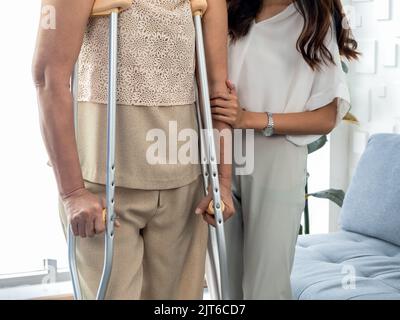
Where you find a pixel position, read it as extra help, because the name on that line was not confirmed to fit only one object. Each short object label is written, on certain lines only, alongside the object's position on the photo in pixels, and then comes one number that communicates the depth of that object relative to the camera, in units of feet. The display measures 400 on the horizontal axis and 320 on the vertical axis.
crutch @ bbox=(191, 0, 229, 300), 4.76
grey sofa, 7.66
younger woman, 5.71
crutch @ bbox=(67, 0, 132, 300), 4.23
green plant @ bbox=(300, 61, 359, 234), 10.87
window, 9.97
